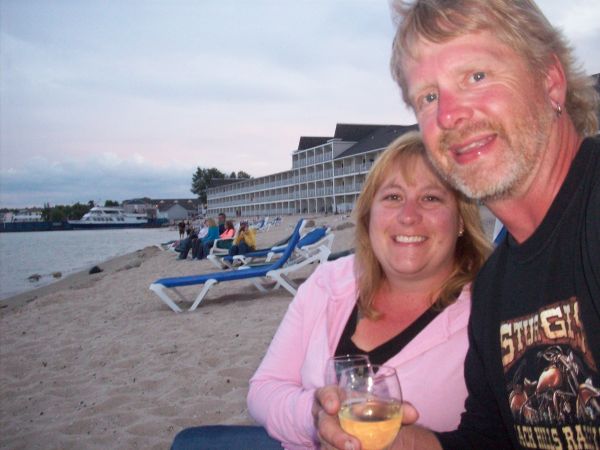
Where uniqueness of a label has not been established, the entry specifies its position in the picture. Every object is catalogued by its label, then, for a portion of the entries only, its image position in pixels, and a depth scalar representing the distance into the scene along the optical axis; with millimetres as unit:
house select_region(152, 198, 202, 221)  142125
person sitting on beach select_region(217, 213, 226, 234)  19203
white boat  120125
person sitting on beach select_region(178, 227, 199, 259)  20734
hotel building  60406
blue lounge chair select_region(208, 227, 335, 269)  9367
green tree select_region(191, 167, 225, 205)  124875
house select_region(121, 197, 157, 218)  147325
